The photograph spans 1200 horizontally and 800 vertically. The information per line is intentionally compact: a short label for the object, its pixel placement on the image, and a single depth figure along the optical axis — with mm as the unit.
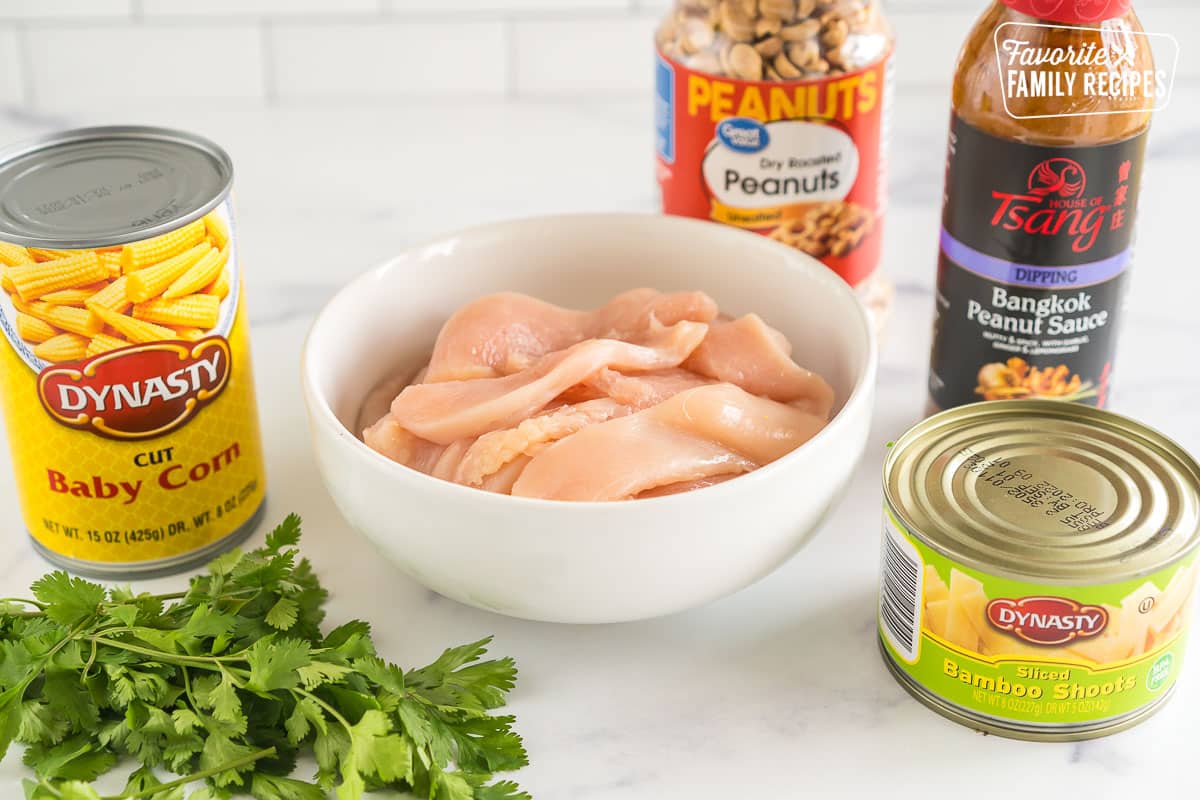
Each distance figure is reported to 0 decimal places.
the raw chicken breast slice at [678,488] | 682
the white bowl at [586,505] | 658
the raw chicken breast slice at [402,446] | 705
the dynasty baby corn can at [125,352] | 687
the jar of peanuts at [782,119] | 778
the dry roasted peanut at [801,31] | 775
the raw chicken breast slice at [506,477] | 683
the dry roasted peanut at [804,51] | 776
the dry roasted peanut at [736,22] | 775
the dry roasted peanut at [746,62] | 778
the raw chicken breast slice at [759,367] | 727
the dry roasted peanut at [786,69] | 779
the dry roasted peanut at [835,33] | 777
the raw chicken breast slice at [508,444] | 685
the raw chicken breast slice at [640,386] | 709
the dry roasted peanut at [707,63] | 787
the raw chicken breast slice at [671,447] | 670
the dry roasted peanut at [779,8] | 771
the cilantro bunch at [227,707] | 640
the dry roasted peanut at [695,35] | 787
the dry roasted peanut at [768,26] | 774
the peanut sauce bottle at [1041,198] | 706
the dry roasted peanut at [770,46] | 777
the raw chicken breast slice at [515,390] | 703
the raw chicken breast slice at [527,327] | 733
